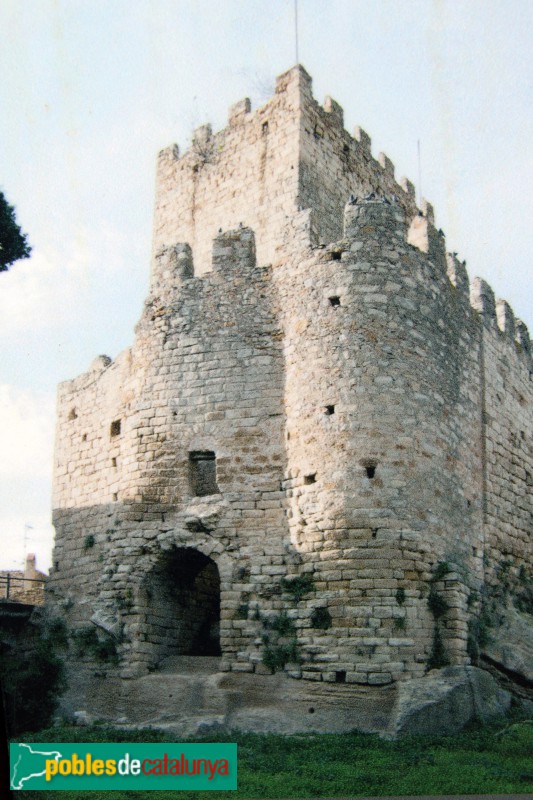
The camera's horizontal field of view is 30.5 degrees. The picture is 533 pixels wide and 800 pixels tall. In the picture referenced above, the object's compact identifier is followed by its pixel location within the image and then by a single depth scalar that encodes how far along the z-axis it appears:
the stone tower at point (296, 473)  13.65
